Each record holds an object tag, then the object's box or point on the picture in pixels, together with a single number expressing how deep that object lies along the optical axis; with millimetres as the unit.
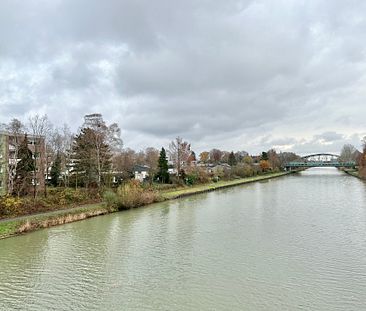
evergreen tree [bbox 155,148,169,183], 52778
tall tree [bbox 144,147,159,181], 52781
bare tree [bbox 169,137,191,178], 58156
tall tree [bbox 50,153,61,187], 41562
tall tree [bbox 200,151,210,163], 135700
